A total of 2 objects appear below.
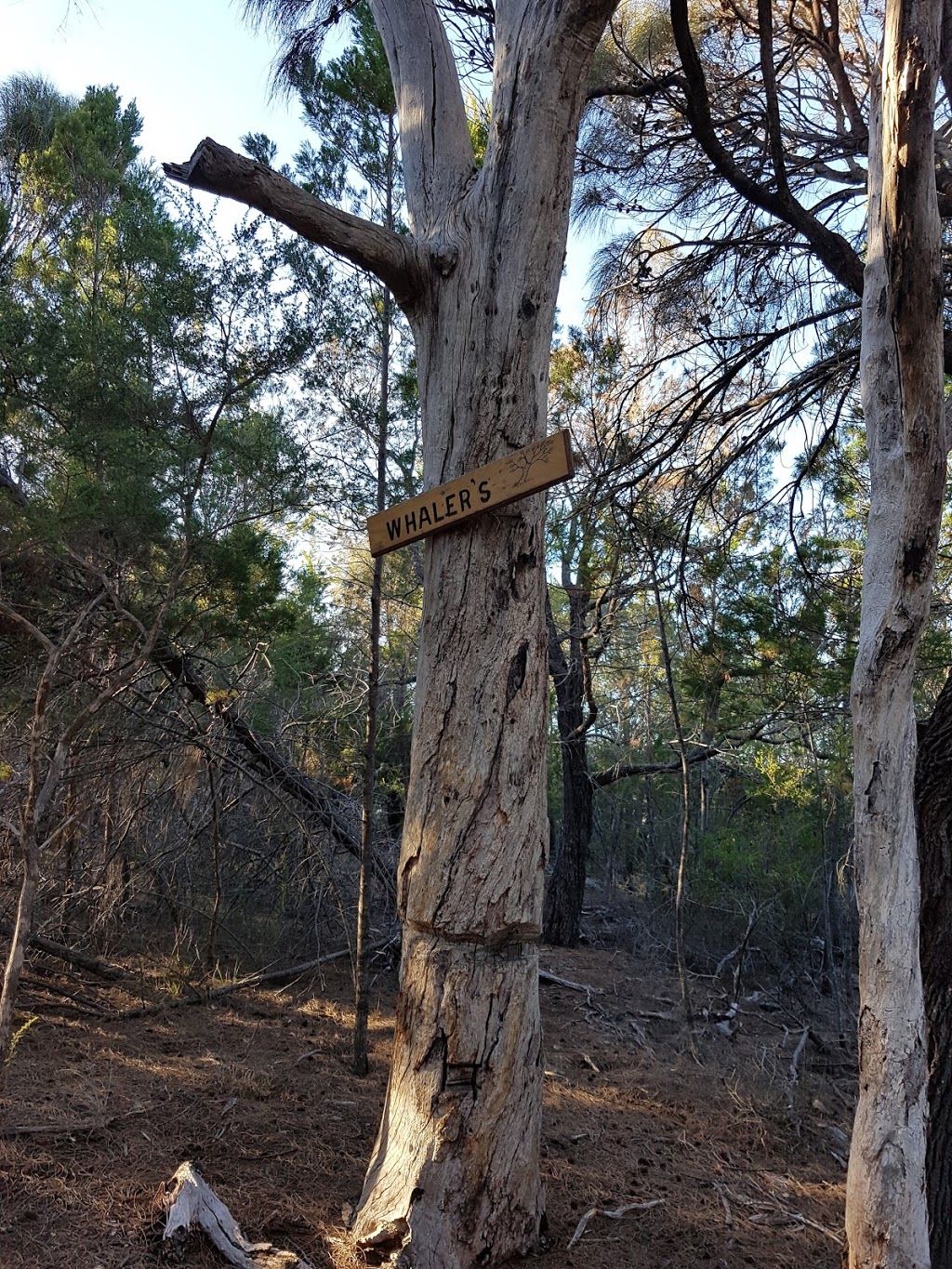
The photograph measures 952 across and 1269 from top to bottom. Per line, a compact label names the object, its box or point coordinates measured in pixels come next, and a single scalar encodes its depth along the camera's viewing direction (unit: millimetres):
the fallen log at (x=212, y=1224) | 2398
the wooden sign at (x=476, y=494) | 2566
